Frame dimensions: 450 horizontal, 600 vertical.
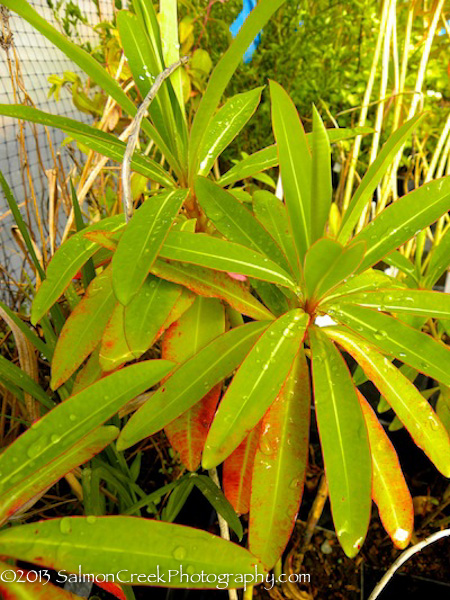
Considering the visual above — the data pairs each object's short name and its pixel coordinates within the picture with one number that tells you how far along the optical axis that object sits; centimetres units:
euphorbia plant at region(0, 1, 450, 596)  39
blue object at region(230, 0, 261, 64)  95
